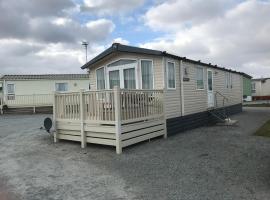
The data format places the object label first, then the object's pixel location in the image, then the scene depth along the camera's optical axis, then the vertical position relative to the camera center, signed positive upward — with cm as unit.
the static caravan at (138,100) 534 -5
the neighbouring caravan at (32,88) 1557 +99
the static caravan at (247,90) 2373 +65
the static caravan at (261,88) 2860 +100
